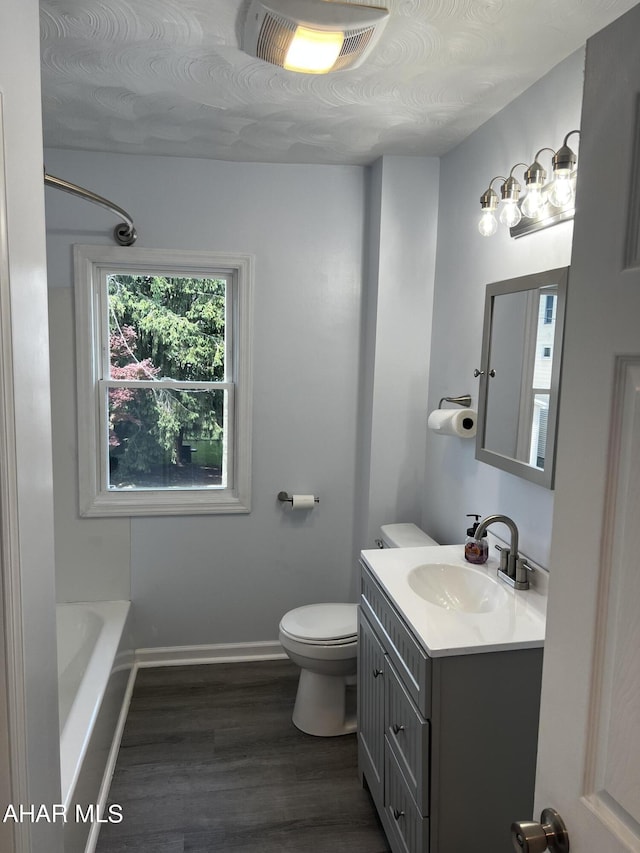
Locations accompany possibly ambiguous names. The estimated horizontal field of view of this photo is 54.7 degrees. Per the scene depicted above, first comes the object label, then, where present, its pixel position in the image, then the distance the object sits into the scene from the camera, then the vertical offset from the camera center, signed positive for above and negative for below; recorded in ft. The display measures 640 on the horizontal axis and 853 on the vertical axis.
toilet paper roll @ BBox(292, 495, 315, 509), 10.11 -2.37
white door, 2.44 -0.50
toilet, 8.17 -3.98
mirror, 6.13 -0.14
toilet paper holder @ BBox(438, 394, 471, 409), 8.20 -0.53
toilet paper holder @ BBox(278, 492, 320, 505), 10.16 -2.32
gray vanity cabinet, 5.22 -3.29
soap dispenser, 7.10 -2.18
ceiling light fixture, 5.03 +2.76
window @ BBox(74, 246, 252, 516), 9.57 -0.52
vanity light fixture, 5.54 +1.61
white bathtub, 5.98 -4.14
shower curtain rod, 6.23 +1.76
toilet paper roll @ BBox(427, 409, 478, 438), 7.81 -0.79
